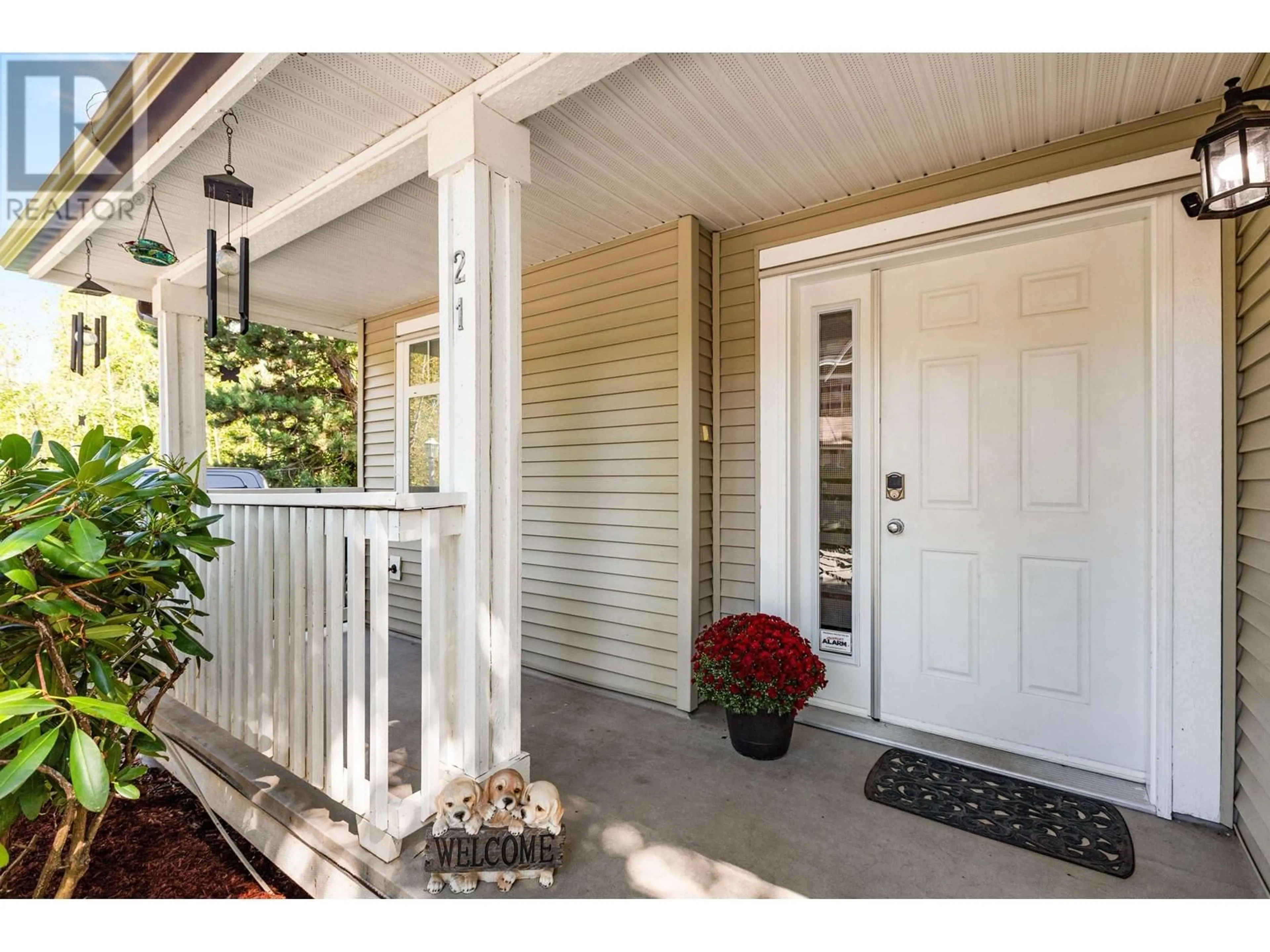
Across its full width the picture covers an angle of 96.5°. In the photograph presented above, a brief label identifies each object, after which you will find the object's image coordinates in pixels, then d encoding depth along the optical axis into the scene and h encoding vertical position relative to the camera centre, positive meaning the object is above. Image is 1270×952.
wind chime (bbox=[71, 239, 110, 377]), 3.08 +0.74
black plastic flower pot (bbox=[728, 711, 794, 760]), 2.29 -1.07
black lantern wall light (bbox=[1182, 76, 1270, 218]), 1.40 +0.81
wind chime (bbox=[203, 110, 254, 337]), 2.02 +0.84
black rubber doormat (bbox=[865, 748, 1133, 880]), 1.74 -1.15
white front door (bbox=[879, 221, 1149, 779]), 2.08 -0.10
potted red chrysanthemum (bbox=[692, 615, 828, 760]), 2.26 -0.84
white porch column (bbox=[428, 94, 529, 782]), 1.85 +0.24
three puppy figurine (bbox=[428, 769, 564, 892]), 1.56 -0.96
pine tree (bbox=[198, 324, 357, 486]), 9.54 +1.14
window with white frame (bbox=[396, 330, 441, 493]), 4.45 +0.47
